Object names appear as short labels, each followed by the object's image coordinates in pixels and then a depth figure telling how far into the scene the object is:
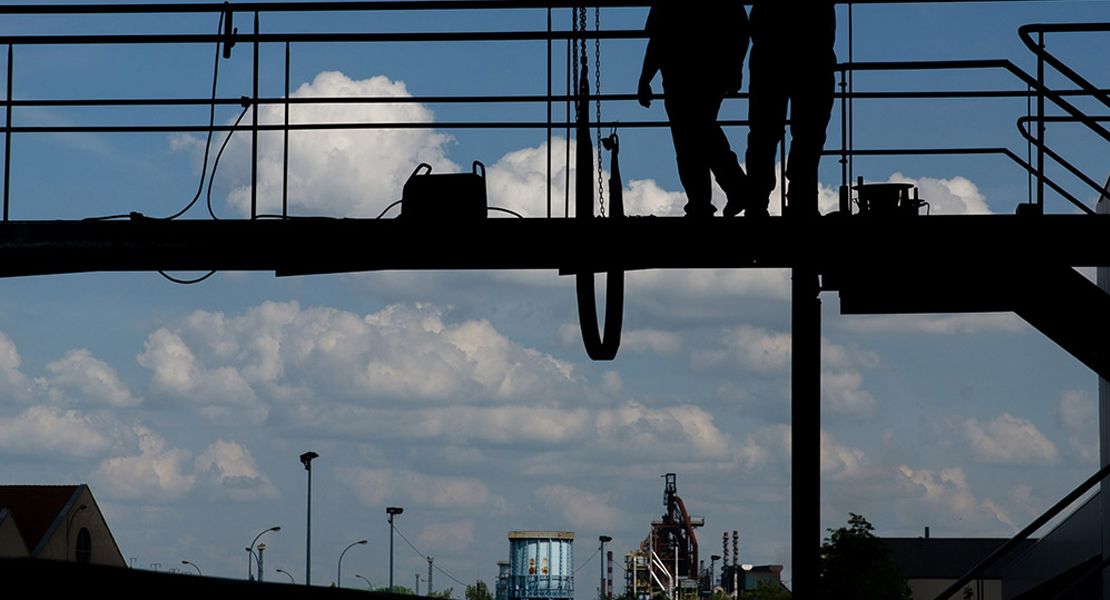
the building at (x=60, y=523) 59.03
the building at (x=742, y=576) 111.25
